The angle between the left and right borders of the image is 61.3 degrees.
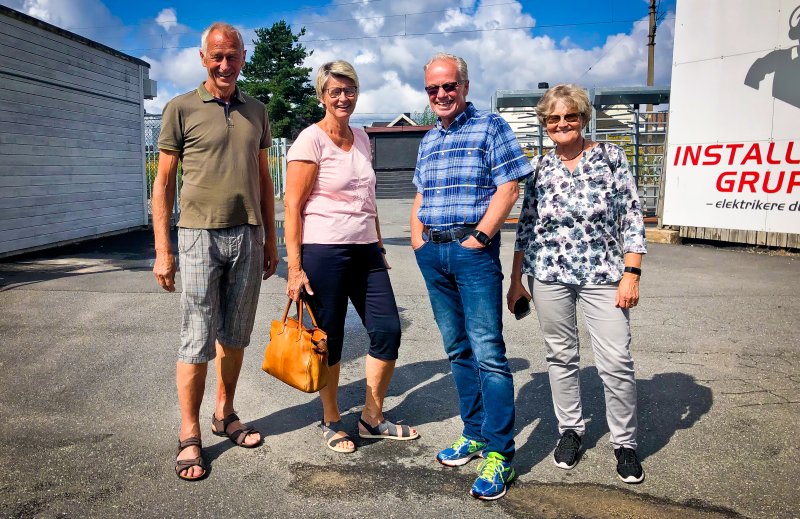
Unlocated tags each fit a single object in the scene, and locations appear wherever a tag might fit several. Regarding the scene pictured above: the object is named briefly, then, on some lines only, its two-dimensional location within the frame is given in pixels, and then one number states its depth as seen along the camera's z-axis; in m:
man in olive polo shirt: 3.16
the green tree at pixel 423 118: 71.66
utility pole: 30.53
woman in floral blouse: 3.12
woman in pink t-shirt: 3.29
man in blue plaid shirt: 3.03
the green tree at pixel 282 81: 51.09
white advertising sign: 9.66
